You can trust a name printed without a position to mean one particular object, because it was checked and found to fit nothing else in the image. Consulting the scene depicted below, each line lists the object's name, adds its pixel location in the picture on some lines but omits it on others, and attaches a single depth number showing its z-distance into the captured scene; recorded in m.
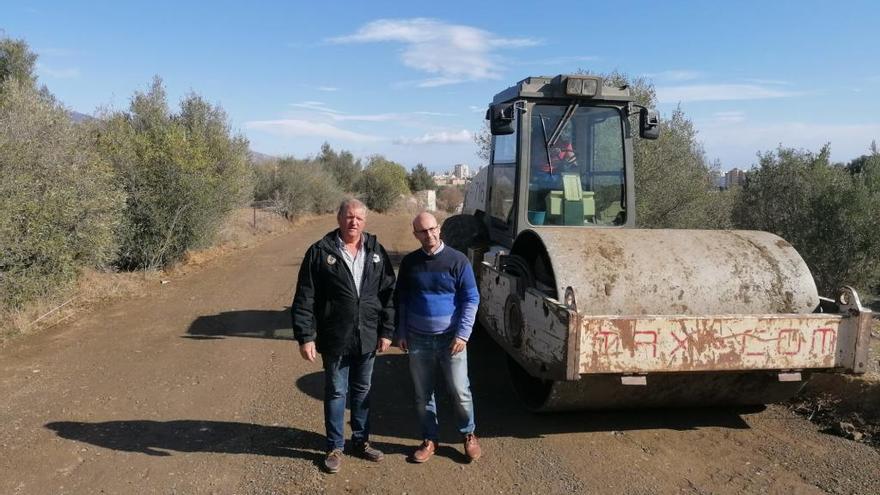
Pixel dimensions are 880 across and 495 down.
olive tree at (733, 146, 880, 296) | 13.14
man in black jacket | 3.91
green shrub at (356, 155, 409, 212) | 37.84
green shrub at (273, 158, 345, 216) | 27.36
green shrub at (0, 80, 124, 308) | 7.38
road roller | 3.78
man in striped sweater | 3.95
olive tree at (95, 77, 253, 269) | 11.67
